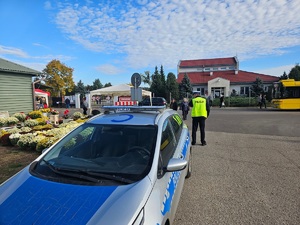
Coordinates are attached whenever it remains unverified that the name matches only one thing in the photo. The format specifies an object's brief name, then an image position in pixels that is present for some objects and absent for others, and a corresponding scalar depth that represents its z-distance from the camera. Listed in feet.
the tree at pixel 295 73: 134.90
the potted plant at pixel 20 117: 39.70
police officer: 24.20
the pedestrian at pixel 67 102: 116.94
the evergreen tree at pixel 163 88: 147.17
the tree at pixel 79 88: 251.68
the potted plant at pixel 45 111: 46.57
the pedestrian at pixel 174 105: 52.03
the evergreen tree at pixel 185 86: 144.97
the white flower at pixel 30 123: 32.12
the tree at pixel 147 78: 234.09
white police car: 5.95
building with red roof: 144.36
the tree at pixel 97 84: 382.30
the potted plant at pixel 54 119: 36.61
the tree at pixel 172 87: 142.51
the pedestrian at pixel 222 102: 96.32
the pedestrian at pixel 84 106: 53.69
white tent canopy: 64.03
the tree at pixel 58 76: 158.40
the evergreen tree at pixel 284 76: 145.32
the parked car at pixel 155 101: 73.76
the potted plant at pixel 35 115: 41.19
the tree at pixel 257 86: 133.49
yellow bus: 67.61
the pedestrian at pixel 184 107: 48.52
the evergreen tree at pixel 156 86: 151.08
